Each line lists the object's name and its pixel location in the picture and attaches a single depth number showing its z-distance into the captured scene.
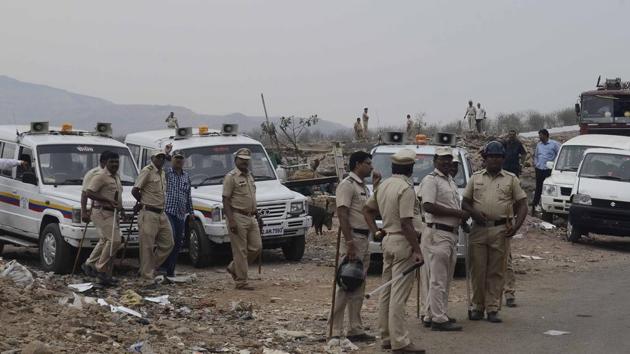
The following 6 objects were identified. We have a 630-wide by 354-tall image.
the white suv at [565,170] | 19.45
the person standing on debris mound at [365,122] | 41.84
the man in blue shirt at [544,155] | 20.86
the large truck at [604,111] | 26.41
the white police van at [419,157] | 14.77
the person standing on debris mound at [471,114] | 40.56
